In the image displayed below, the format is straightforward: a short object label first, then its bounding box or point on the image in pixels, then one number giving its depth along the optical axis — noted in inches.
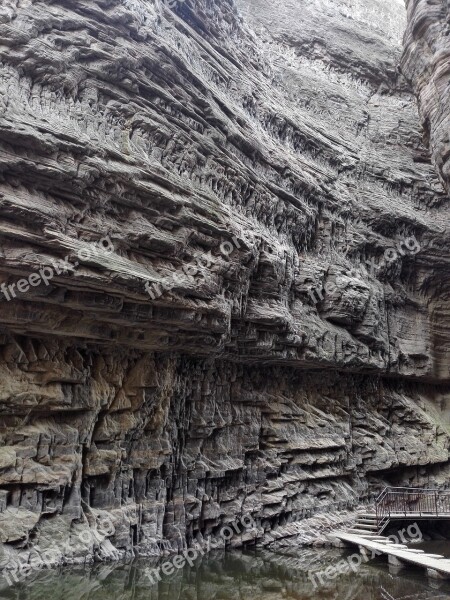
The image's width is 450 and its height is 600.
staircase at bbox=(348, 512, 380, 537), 578.5
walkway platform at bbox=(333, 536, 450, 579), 423.3
